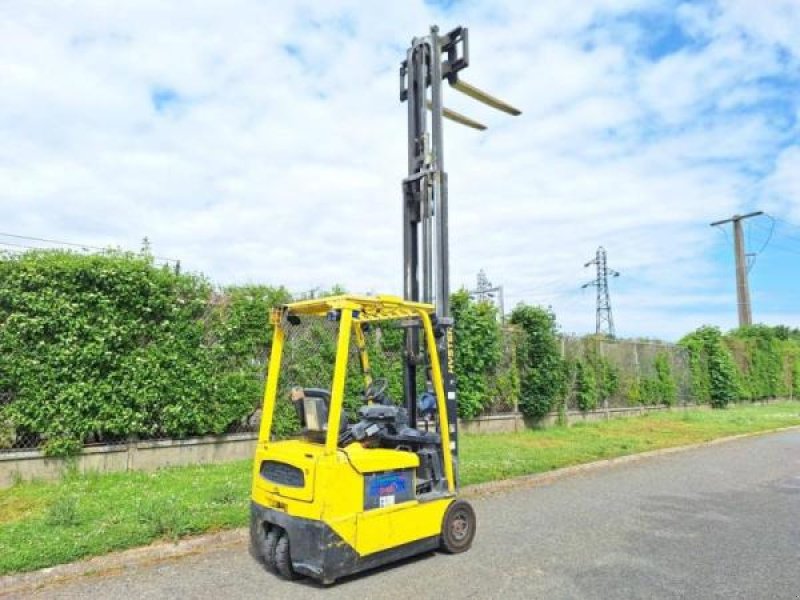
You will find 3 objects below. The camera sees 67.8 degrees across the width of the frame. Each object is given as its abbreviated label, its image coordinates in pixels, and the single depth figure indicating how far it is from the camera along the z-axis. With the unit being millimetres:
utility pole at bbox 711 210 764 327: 33219
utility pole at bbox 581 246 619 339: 48312
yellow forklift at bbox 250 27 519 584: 4633
